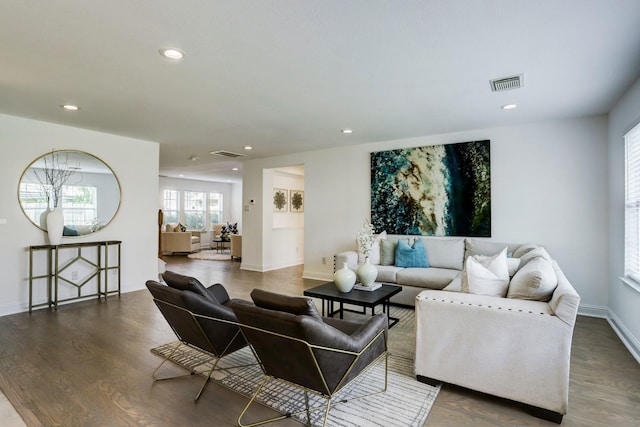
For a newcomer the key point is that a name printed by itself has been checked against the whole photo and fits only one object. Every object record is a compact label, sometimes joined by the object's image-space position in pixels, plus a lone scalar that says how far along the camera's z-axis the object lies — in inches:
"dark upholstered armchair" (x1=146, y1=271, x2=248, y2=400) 89.4
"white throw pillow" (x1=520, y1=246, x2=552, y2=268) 134.2
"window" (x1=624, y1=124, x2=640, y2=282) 126.0
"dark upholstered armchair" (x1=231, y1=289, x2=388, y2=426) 68.1
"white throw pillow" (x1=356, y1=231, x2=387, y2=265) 203.0
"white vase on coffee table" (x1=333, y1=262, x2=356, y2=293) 139.5
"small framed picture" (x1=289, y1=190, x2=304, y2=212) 348.9
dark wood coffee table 130.6
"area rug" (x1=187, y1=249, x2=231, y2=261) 373.7
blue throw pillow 187.9
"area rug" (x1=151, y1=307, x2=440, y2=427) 81.8
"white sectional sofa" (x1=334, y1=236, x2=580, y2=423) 79.1
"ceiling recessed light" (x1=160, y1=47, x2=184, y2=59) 98.9
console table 175.3
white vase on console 174.2
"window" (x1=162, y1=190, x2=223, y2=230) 463.5
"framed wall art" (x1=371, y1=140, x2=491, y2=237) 192.2
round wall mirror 176.6
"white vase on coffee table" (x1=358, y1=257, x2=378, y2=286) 147.6
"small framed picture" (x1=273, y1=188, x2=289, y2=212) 322.0
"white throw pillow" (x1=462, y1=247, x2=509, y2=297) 100.1
